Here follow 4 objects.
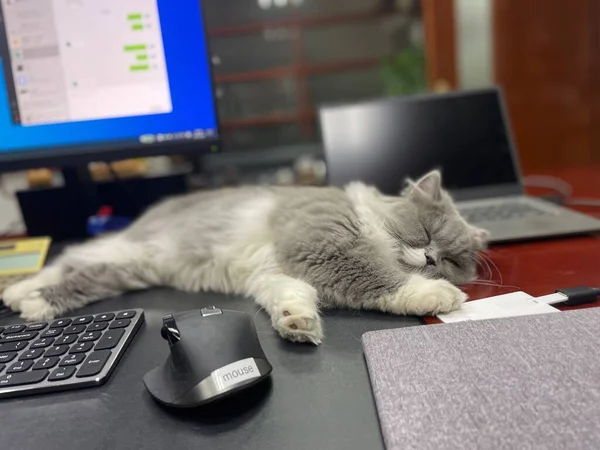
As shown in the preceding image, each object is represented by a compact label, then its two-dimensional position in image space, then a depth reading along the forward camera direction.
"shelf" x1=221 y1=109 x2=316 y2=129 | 3.63
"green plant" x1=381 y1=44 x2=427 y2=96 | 2.99
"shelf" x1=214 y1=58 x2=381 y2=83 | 3.58
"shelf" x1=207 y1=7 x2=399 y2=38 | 3.53
